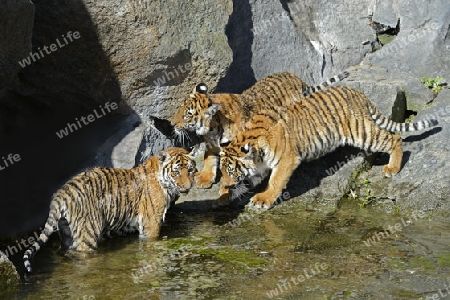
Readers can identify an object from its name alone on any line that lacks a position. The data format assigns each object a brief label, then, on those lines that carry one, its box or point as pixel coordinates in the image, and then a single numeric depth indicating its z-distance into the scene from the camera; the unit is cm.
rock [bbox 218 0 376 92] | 1711
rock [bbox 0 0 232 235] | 1414
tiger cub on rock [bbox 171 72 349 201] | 1487
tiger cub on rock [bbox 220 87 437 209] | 1421
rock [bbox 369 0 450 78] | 1830
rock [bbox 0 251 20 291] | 1058
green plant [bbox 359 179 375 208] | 1475
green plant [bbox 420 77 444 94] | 1748
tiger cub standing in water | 1192
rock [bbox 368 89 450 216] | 1437
